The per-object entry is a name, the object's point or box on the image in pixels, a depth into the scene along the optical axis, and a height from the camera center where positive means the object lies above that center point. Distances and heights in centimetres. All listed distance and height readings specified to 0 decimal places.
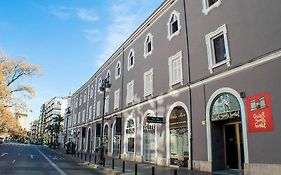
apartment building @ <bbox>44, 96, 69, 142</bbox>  8702 +629
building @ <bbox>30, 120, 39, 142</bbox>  12303 -543
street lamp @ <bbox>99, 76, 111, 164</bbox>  1848 +347
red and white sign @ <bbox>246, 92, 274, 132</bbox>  897 +40
